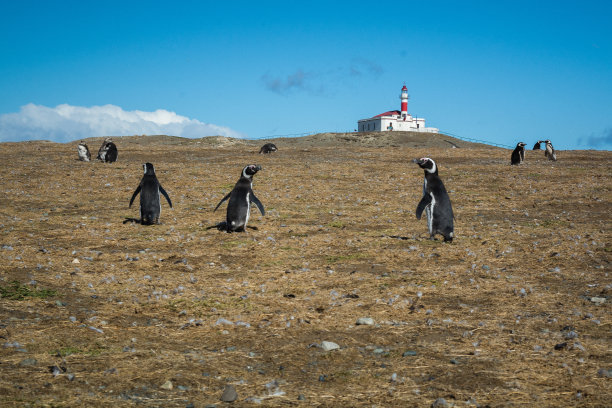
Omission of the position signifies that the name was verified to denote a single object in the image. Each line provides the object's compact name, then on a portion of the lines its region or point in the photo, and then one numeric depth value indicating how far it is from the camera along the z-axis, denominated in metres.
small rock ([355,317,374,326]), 7.38
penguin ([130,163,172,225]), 14.76
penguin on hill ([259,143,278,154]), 39.31
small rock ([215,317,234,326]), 7.31
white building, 134.88
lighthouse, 145.75
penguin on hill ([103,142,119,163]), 31.00
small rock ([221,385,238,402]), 5.03
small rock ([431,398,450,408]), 4.92
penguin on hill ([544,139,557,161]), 35.22
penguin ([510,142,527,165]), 31.14
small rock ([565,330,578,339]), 6.71
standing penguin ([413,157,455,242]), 13.10
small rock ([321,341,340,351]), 6.44
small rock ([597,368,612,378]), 5.55
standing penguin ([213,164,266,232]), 13.79
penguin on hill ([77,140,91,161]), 31.97
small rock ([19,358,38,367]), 5.68
